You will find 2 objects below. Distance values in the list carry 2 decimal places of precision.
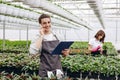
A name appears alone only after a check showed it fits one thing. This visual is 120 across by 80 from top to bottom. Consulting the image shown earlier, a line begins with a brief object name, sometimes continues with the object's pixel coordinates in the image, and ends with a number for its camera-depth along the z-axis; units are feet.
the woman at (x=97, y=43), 12.38
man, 7.29
